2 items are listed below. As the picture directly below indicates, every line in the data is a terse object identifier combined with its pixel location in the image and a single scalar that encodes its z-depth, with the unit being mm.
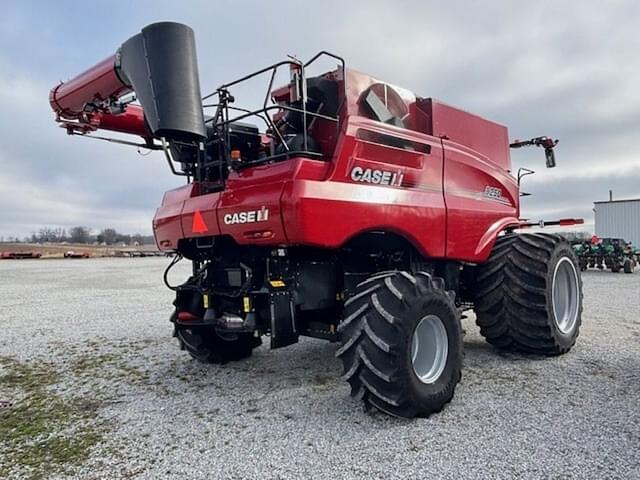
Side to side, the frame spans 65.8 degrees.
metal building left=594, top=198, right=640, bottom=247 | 29656
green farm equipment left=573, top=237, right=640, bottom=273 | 20438
